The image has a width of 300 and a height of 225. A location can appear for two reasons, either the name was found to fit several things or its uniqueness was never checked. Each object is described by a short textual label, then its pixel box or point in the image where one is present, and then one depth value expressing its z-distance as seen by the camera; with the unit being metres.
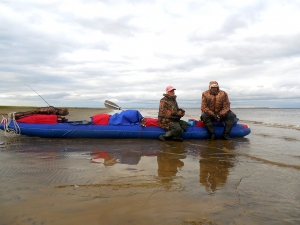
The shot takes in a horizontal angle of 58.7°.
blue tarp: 8.54
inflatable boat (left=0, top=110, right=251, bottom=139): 8.18
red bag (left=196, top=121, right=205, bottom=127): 9.01
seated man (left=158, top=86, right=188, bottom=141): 8.31
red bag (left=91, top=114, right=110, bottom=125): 8.49
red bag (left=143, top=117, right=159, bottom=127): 8.59
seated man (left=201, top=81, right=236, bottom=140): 8.82
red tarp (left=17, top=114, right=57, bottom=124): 8.27
